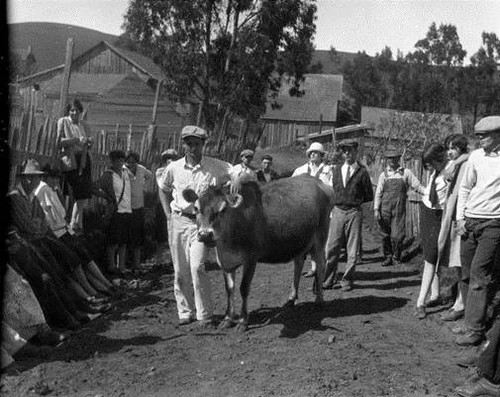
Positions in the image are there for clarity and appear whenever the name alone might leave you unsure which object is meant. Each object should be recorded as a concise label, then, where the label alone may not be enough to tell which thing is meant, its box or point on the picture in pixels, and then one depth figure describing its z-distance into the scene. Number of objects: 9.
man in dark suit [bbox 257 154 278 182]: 12.41
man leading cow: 7.88
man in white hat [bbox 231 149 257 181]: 11.80
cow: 7.65
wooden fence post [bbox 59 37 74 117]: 10.75
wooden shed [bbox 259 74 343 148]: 52.91
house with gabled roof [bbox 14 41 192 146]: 31.55
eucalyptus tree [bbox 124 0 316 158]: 30.80
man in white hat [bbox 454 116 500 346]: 6.88
